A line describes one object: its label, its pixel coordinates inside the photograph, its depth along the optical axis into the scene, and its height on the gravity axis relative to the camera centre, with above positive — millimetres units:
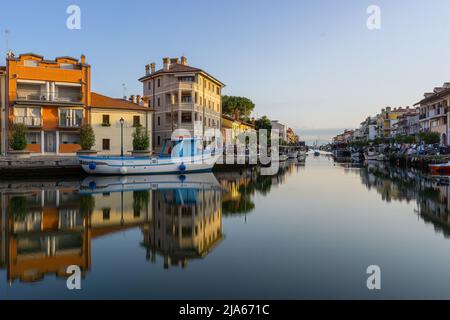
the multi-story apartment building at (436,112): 56781 +7409
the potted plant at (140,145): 38438 +1281
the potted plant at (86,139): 36250 +1797
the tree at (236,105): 82188 +11750
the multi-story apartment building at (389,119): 124106 +12688
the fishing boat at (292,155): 89081 +357
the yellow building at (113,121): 41000 +4138
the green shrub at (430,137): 55969 +2909
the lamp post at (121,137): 38719 +2089
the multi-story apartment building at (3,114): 36062 +4313
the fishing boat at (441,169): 36822 -1317
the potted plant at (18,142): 32375 +1370
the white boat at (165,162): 32969 -442
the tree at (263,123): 84725 +7851
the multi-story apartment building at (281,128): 163988 +13261
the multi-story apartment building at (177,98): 48781 +8133
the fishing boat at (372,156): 77875 +50
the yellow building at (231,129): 66250 +5525
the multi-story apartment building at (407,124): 85025 +8189
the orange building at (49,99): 36594 +6054
